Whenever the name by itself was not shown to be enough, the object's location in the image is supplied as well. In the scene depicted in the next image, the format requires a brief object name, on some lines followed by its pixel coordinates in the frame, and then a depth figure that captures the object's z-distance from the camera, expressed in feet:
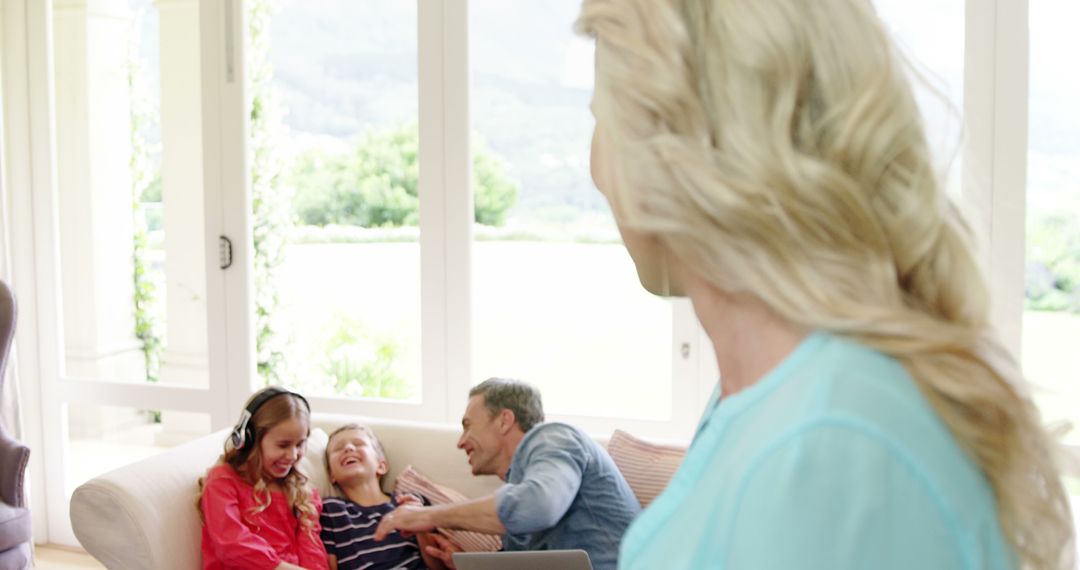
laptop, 7.03
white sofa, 8.50
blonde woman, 2.10
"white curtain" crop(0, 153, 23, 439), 14.12
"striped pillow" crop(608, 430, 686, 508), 9.20
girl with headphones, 8.86
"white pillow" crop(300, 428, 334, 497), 10.15
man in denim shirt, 8.11
